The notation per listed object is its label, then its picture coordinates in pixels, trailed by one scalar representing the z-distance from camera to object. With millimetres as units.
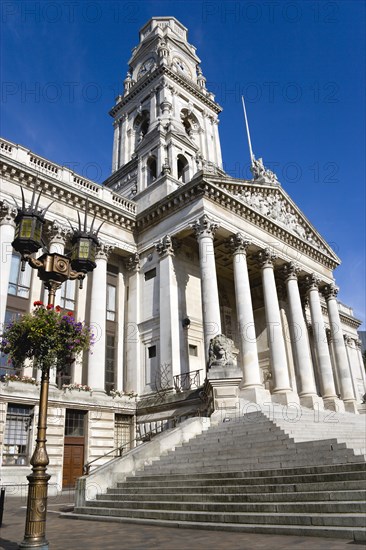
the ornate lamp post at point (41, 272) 7504
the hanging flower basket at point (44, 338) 9766
